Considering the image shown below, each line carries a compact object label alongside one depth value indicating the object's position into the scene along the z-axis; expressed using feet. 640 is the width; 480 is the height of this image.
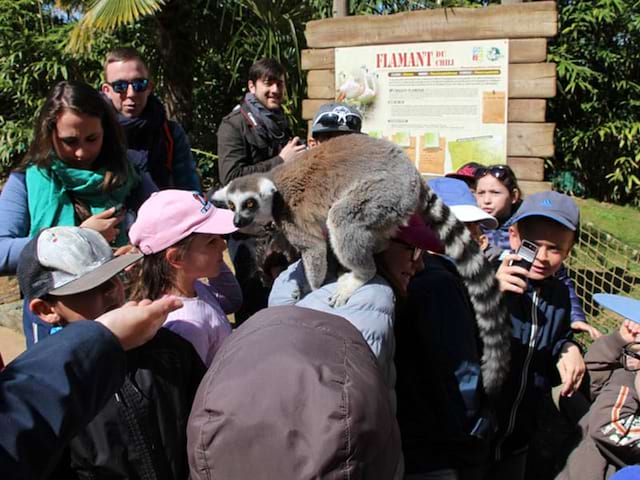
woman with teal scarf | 6.48
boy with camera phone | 6.07
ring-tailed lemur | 5.99
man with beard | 9.71
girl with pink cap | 5.32
